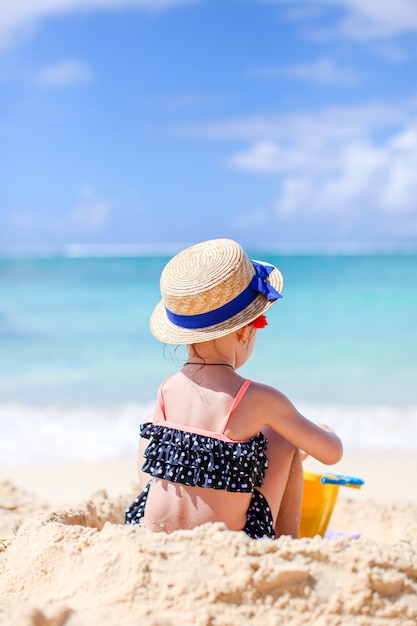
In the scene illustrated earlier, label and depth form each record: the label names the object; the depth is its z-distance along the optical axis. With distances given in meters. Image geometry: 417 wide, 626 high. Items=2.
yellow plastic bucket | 2.70
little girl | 2.08
